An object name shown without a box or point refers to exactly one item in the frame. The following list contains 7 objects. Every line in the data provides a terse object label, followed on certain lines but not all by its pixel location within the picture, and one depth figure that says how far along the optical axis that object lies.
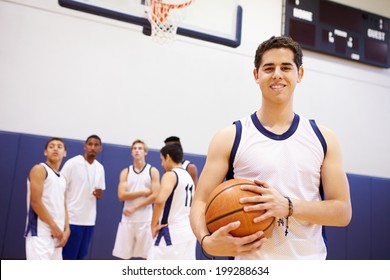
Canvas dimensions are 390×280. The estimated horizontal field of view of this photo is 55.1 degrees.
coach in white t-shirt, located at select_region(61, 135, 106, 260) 4.86
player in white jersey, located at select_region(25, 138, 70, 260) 3.82
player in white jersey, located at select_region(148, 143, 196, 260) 3.85
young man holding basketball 1.65
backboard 4.48
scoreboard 7.50
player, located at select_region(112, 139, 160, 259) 5.10
